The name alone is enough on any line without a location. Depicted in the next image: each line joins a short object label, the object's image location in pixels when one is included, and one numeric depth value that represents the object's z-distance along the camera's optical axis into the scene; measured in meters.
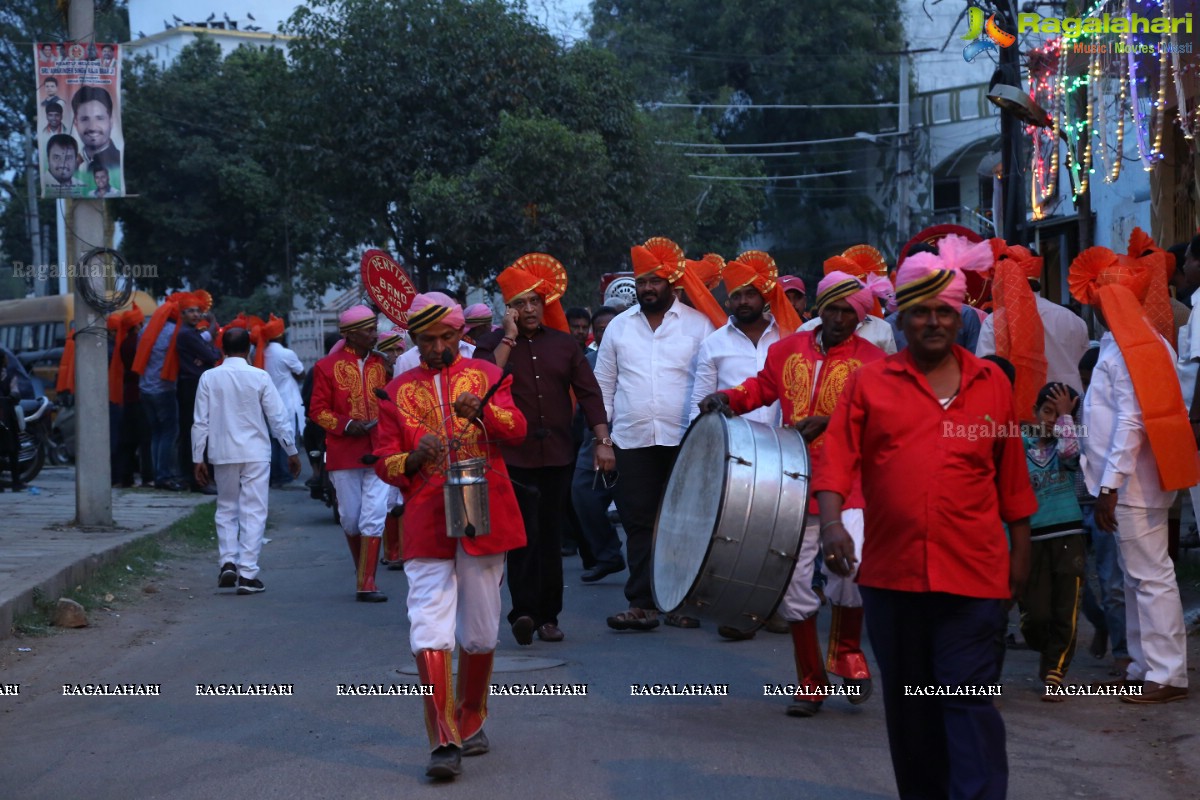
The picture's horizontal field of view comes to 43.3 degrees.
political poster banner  12.73
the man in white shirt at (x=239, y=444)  11.12
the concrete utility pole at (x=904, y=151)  40.09
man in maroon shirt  8.60
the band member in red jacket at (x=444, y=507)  5.85
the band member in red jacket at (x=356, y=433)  10.62
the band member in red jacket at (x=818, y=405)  6.73
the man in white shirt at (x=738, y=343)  8.65
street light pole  15.13
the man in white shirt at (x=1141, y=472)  6.84
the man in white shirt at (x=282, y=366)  17.94
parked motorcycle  17.05
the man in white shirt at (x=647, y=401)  9.09
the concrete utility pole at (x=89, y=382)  12.73
